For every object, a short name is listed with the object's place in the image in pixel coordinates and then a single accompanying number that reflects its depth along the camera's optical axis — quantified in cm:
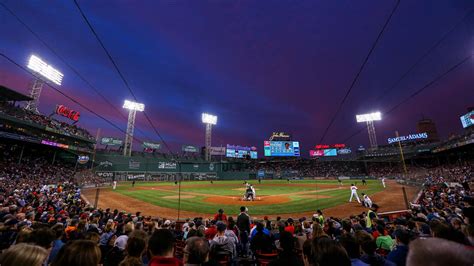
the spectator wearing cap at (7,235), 573
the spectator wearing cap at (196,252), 301
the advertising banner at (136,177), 5690
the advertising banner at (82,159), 4916
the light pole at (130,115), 6158
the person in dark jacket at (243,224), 747
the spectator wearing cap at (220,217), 963
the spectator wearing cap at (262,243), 559
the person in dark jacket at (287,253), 276
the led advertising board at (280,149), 8381
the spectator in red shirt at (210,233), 661
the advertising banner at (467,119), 4722
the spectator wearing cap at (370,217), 951
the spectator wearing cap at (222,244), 519
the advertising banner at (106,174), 4990
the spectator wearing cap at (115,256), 438
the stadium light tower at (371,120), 6031
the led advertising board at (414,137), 6994
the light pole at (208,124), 7744
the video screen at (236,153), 8319
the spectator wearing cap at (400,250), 397
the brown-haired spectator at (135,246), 311
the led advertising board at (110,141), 6806
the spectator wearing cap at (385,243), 574
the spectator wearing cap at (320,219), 989
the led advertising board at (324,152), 8425
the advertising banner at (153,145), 7431
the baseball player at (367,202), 1554
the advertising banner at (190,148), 8200
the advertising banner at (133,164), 5791
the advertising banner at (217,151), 8619
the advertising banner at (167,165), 6298
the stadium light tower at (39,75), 3838
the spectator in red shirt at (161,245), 296
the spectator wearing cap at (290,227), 740
